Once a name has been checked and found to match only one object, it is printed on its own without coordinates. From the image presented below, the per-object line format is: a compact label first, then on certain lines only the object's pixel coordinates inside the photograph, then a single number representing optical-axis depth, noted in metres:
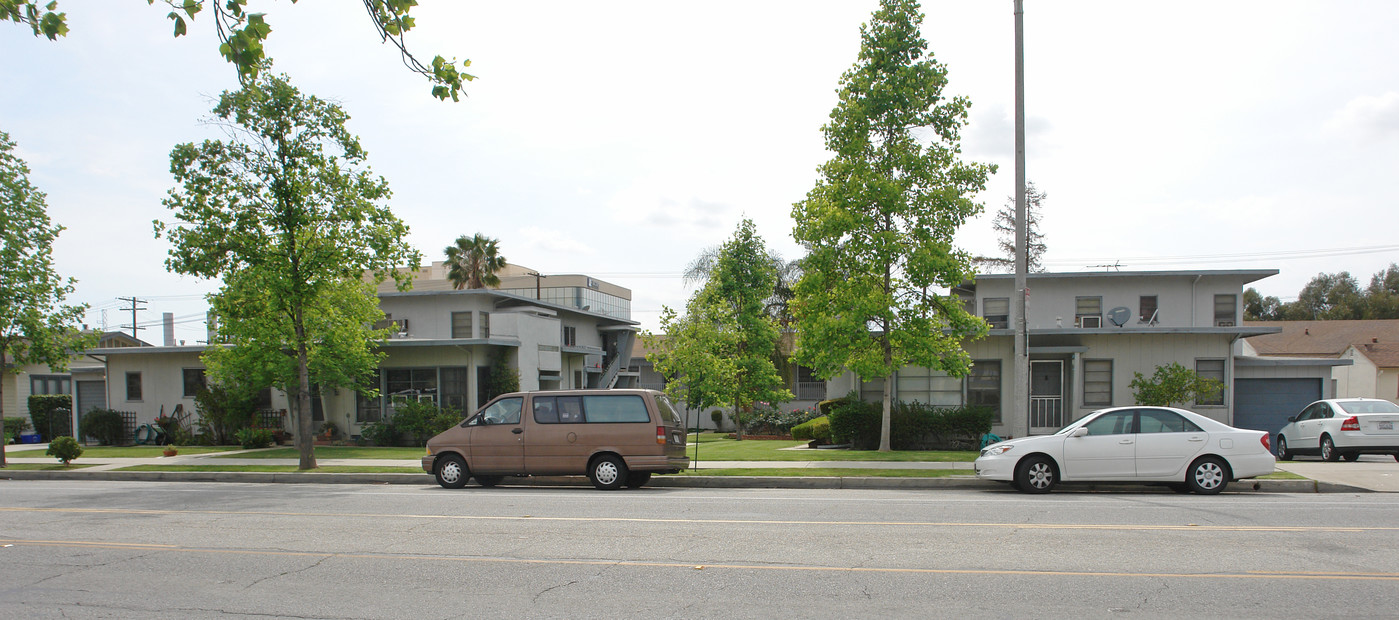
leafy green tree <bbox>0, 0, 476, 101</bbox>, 5.62
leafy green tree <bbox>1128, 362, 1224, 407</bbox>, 22.94
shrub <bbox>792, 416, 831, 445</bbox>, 24.80
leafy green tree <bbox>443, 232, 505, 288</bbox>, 52.66
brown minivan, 14.84
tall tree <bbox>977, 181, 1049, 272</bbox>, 54.56
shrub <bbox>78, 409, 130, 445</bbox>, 30.06
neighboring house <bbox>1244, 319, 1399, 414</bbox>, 43.81
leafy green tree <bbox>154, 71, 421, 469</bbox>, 18.56
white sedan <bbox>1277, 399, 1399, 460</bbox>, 18.89
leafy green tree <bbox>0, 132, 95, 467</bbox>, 21.48
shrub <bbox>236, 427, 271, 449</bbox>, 26.50
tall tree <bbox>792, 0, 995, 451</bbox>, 20.06
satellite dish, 24.69
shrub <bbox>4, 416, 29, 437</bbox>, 33.92
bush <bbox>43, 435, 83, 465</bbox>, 20.72
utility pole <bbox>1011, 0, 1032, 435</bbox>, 15.69
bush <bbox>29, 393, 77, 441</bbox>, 34.69
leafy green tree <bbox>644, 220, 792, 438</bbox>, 30.62
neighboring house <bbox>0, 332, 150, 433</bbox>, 35.47
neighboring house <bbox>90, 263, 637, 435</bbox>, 29.14
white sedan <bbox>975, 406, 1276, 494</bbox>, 13.15
